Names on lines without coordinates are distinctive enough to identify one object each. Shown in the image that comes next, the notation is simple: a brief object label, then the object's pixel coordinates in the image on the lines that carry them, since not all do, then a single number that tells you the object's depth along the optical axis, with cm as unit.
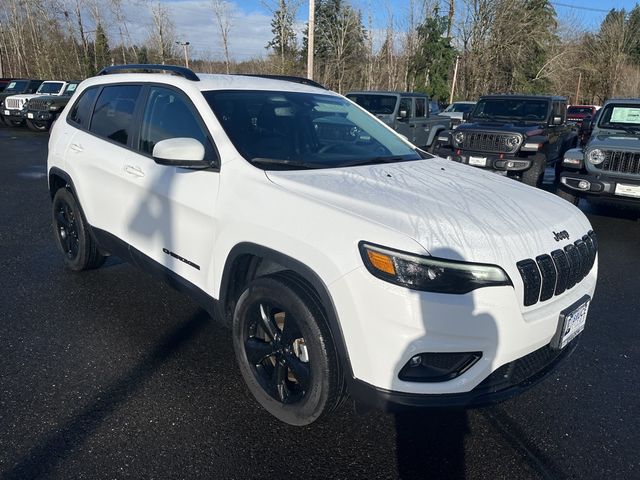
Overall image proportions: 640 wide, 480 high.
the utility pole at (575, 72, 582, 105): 4697
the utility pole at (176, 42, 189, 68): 4056
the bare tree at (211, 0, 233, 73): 3828
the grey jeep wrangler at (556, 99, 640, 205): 653
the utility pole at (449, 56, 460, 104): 3721
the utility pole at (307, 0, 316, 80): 1820
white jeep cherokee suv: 204
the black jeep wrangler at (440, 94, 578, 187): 905
